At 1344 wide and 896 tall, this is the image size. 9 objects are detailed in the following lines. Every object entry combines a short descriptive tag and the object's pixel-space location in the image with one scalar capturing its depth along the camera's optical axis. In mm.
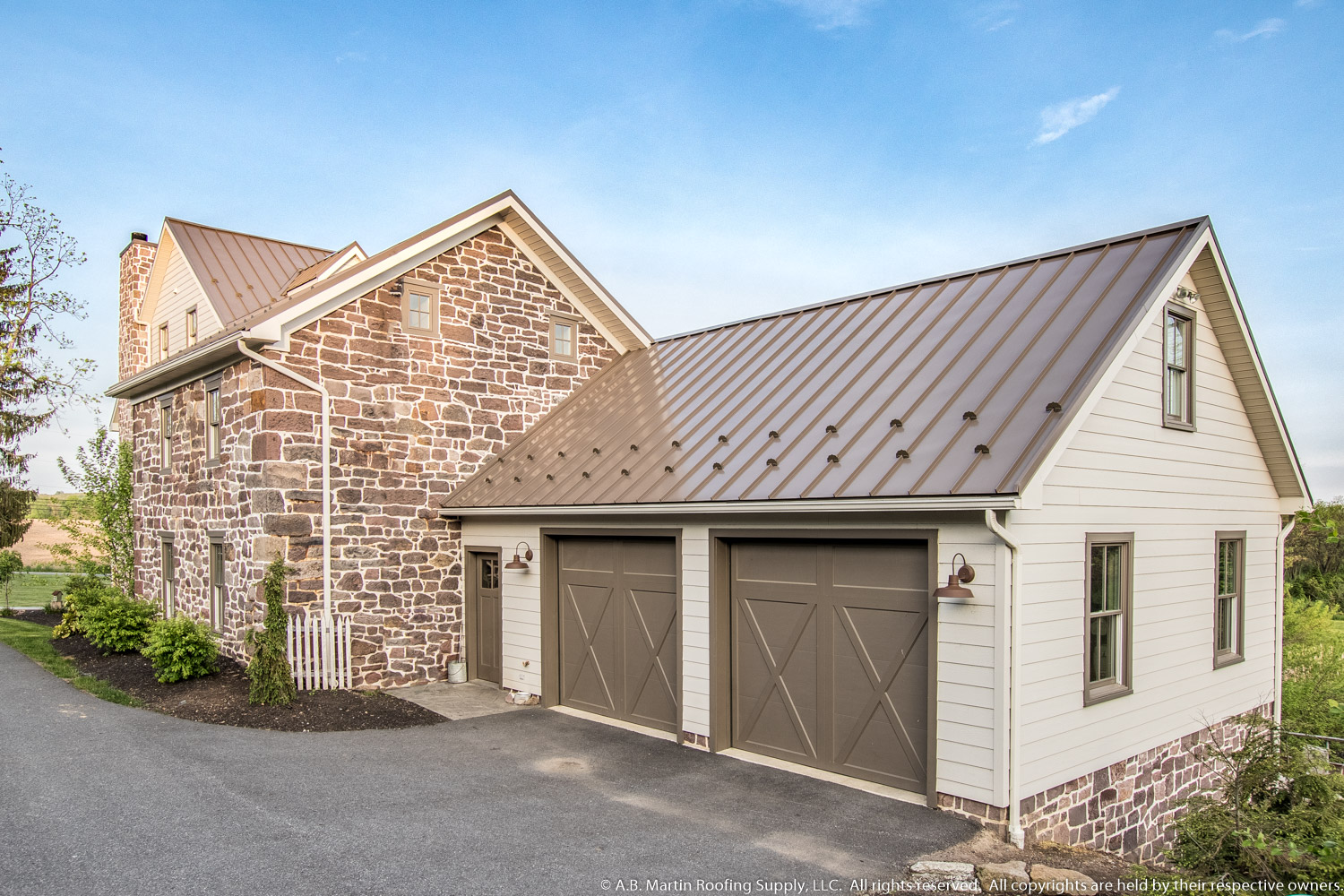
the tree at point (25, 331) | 22828
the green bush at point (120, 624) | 14477
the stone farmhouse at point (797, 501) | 7305
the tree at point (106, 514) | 19312
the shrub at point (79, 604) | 16403
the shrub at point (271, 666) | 10805
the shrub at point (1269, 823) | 4980
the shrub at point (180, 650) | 11898
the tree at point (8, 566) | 22656
